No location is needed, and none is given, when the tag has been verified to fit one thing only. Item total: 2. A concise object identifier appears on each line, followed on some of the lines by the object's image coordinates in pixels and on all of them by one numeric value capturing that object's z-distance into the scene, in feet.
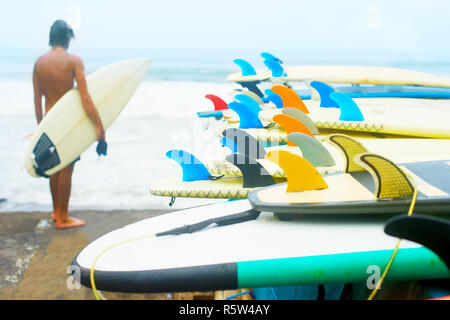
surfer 13.62
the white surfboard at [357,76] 11.09
